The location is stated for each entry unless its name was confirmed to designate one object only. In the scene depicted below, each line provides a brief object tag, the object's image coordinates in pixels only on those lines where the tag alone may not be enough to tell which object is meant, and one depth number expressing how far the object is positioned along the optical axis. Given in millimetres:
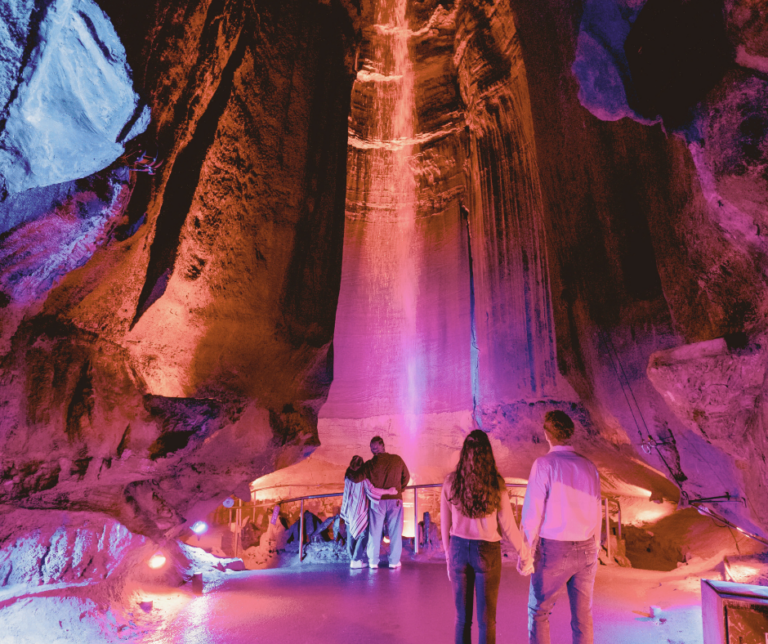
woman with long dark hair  2877
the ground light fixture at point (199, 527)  7582
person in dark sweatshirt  6066
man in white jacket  2789
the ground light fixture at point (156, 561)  5618
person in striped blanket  6344
